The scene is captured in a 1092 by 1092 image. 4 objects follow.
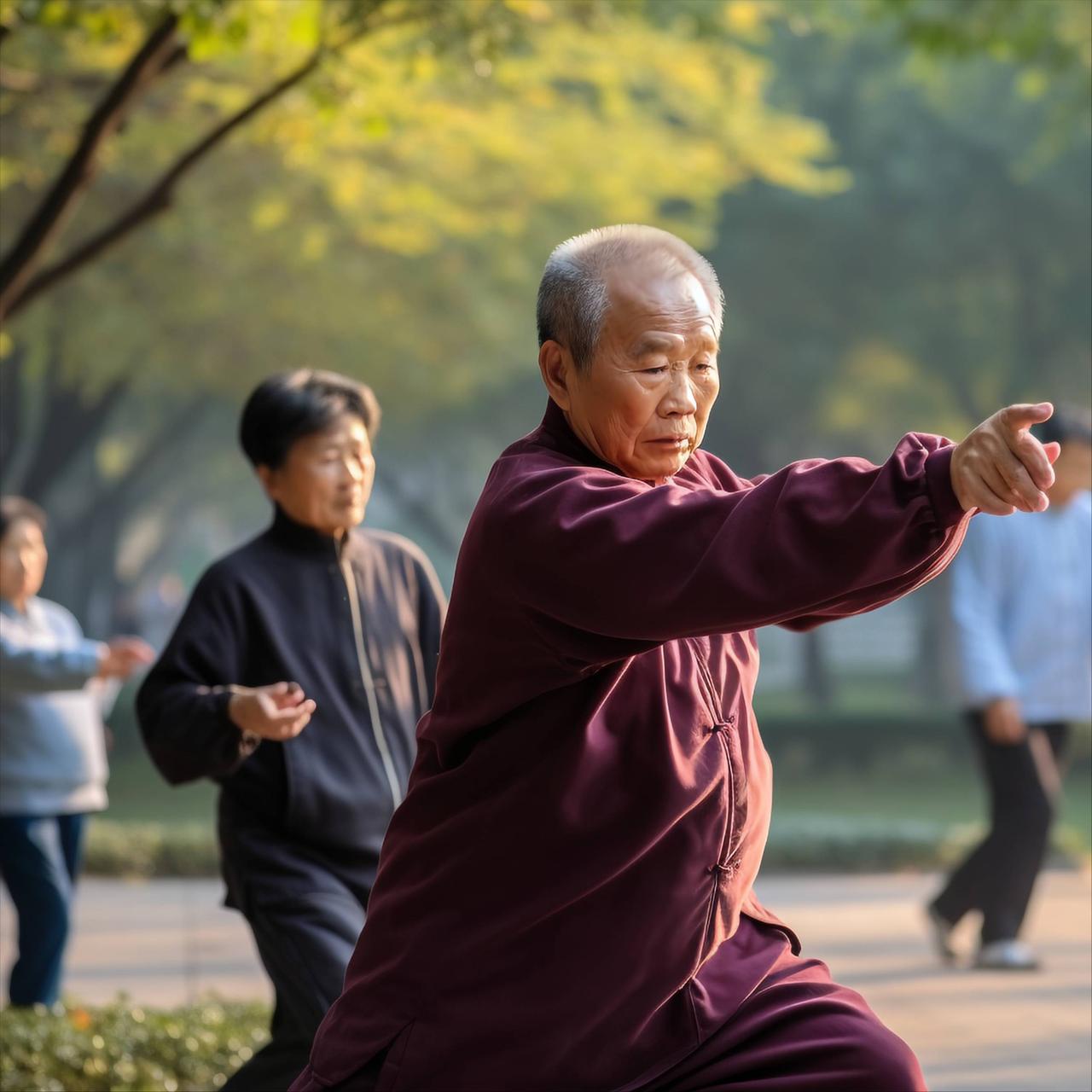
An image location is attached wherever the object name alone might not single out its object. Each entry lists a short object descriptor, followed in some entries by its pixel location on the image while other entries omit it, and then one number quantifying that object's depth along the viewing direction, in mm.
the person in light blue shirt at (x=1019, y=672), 15312
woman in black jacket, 8602
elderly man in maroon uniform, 5125
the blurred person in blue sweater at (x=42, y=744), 13234
